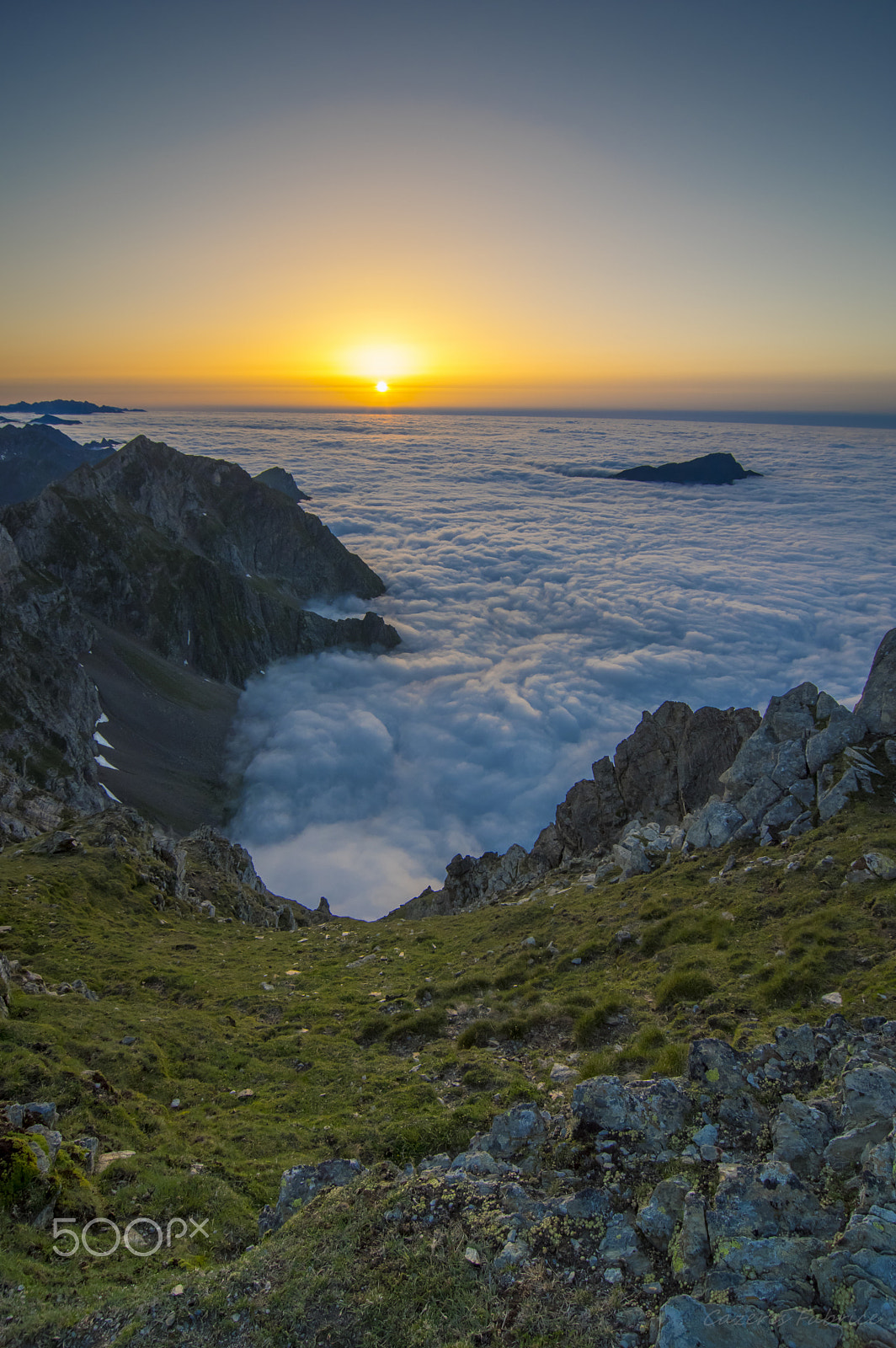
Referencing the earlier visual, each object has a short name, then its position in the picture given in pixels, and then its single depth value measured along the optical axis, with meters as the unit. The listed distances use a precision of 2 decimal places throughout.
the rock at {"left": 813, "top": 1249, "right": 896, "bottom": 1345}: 6.15
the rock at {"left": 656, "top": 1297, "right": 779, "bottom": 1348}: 6.24
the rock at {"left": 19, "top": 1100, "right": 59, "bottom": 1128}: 11.40
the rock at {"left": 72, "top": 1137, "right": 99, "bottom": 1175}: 11.23
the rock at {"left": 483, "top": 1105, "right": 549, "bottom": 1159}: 10.75
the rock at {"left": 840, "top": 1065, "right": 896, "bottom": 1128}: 9.22
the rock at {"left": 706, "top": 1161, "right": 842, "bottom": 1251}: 7.65
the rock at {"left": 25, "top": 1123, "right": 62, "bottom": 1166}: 10.59
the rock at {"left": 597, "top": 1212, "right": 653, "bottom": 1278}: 7.61
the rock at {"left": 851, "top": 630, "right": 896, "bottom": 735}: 27.84
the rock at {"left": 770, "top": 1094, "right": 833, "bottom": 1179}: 8.77
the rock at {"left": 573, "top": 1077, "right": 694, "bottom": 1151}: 10.01
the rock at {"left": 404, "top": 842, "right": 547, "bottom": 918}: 54.09
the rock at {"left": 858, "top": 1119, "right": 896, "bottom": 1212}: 7.49
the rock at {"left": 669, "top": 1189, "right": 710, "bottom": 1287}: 7.32
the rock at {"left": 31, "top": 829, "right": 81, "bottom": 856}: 36.94
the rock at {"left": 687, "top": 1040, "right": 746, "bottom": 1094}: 10.77
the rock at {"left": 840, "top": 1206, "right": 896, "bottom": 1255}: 6.88
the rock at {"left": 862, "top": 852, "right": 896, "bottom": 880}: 19.55
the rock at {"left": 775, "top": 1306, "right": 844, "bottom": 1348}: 6.07
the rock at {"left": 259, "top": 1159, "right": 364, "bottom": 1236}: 10.02
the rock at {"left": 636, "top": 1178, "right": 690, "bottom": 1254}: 7.98
